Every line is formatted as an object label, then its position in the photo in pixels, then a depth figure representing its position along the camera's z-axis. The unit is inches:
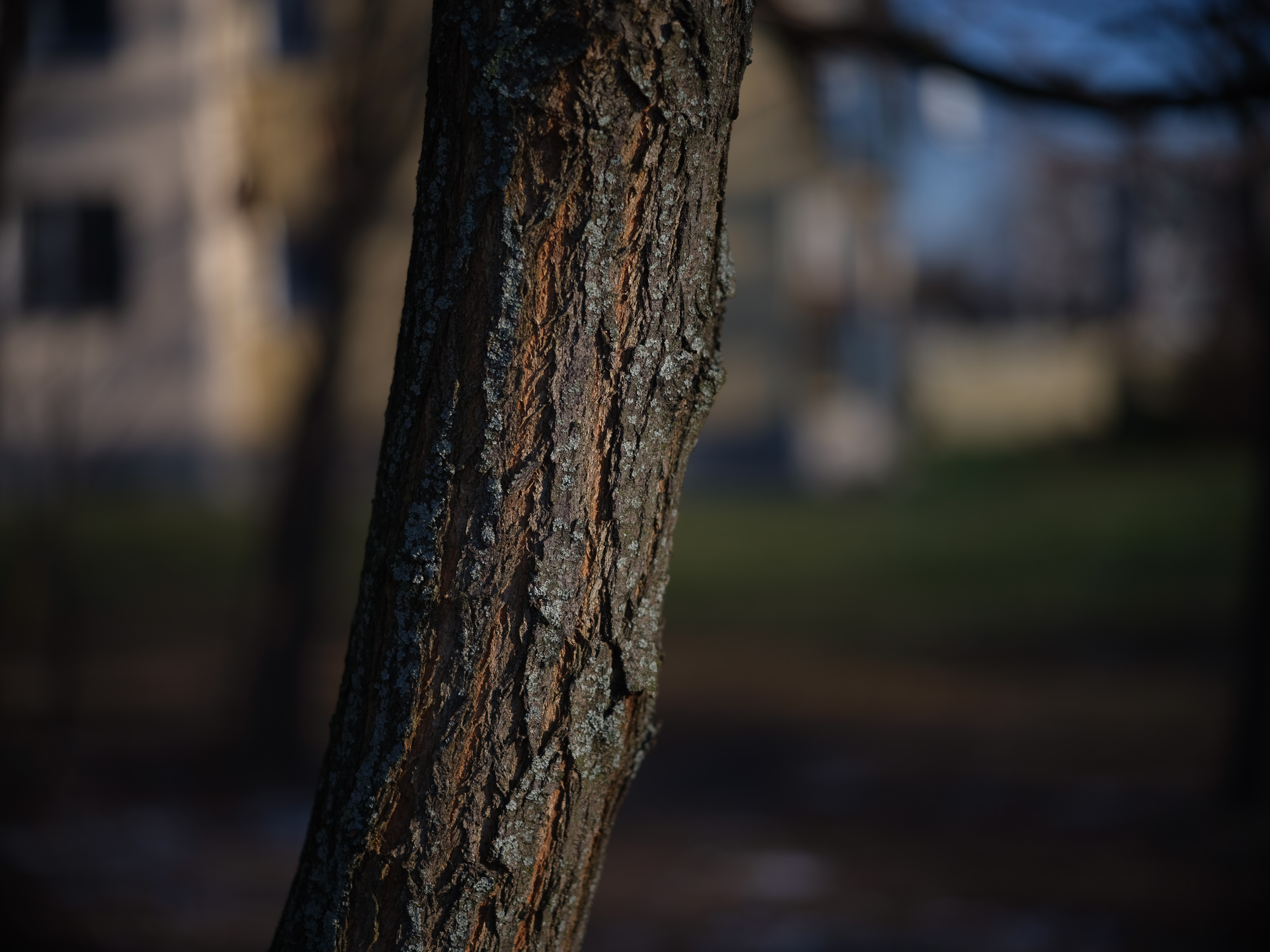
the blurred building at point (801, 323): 526.3
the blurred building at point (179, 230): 426.6
